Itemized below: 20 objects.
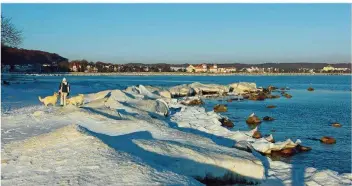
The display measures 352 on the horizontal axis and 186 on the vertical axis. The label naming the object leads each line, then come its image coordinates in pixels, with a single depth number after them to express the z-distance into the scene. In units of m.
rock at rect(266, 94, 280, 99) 55.06
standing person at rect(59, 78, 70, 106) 22.74
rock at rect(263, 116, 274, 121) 29.92
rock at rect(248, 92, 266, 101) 51.66
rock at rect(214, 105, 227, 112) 37.47
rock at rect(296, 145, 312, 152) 18.28
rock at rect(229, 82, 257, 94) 65.88
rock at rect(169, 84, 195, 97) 57.50
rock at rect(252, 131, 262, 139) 20.96
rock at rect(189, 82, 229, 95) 63.72
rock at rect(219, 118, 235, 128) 26.70
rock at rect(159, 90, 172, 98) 49.12
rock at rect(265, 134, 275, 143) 19.38
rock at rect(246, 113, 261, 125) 28.32
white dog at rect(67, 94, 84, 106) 22.81
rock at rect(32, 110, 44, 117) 18.26
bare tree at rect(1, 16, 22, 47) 48.20
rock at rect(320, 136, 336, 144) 20.59
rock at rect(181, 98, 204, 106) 42.99
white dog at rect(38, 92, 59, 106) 22.85
